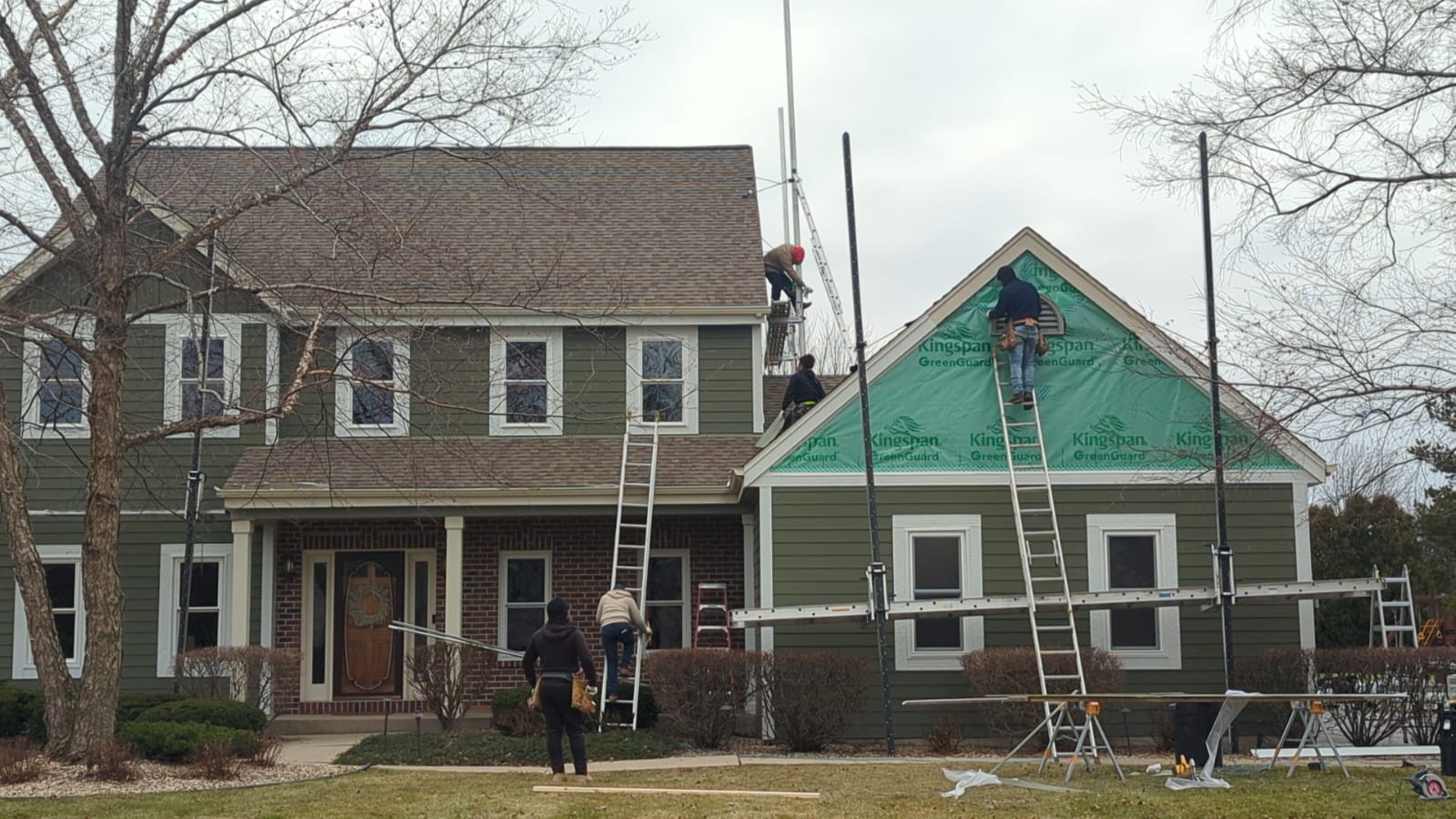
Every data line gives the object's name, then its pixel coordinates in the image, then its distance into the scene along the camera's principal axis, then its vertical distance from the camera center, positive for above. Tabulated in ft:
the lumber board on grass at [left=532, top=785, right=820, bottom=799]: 38.58 -5.45
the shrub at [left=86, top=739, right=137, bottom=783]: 43.09 -5.13
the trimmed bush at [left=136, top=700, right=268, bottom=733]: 51.52 -4.47
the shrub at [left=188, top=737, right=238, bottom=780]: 44.01 -5.19
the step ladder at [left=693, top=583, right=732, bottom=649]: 65.46 -1.76
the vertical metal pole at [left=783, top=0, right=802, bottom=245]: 80.69 +22.95
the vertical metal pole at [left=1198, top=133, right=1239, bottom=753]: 55.52 +1.36
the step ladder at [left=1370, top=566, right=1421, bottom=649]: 58.35 -1.81
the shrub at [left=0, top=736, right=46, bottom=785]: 42.60 -5.16
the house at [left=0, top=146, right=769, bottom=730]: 64.54 +4.99
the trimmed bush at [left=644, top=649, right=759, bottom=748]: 54.60 -4.06
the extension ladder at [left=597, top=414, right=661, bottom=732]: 57.82 +2.33
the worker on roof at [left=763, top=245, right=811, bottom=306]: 73.56 +14.48
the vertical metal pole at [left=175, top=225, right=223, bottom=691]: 60.13 +1.79
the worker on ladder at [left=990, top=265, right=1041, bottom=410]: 59.16 +9.30
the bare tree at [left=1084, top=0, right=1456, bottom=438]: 42.29 +10.58
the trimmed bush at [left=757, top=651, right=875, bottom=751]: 55.01 -4.29
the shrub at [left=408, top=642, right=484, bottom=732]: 59.77 -3.86
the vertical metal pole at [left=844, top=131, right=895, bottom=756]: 55.11 +1.61
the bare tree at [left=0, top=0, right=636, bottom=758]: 46.03 +10.66
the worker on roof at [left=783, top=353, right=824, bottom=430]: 66.39 +7.82
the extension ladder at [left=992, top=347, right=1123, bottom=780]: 55.26 +0.42
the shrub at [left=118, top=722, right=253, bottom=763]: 46.24 -4.73
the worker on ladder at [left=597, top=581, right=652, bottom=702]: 53.11 -1.59
